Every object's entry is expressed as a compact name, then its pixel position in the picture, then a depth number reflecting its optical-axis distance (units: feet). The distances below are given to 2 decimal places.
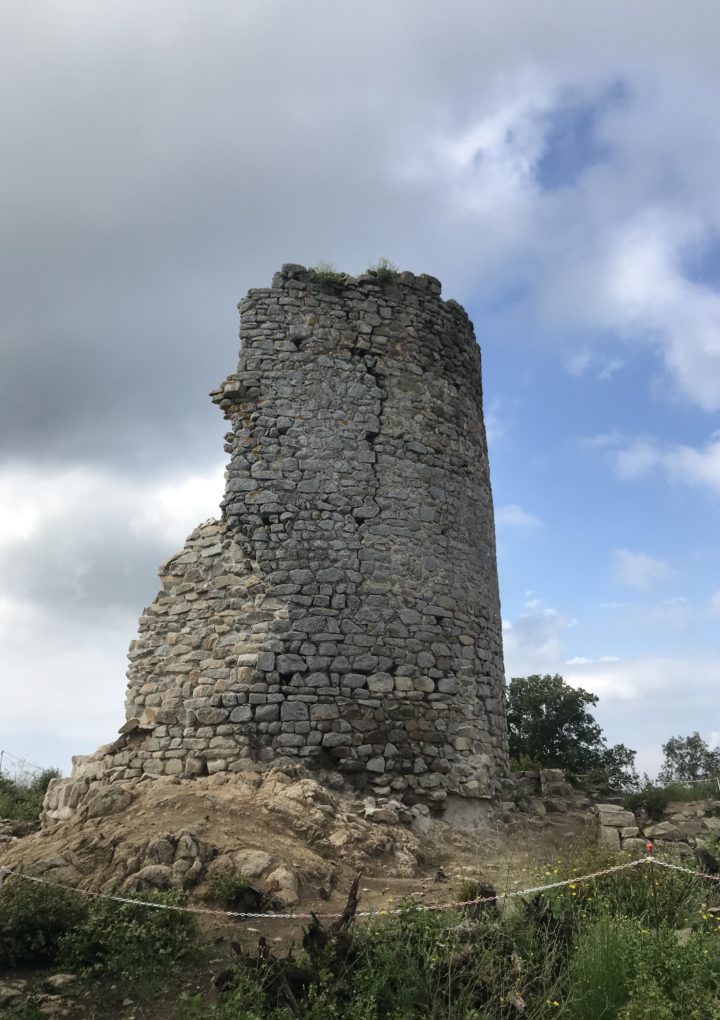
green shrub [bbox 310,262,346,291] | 34.63
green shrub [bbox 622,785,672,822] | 37.91
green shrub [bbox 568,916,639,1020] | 15.60
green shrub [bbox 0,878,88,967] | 17.46
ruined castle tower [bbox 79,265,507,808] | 29.25
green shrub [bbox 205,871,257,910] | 20.11
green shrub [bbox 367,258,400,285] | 35.78
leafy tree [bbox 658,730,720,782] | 86.12
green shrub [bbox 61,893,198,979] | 16.74
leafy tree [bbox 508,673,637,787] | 63.52
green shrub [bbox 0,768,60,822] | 36.58
